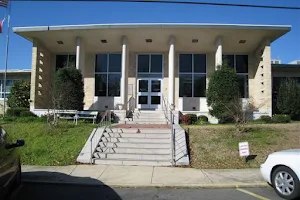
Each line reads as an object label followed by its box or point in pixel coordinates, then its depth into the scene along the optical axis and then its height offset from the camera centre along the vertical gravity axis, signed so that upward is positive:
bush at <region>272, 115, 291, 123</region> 17.98 -0.48
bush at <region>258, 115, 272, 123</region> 18.15 -0.50
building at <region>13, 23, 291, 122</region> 19.52 +3.87
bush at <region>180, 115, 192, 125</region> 17.83 -0.60
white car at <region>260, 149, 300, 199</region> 6.00 -1.37
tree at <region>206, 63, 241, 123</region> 18.03 +1.26
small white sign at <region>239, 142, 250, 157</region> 9.73 -1.31
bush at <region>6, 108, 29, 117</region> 19.91 -0.25
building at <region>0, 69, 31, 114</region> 26.00 +3.03
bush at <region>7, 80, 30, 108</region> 23.09 +1.02
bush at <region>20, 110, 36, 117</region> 19.26 -0.37
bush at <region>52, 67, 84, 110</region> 18.19 +1.35
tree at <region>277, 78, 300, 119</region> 19.50 +0.86
